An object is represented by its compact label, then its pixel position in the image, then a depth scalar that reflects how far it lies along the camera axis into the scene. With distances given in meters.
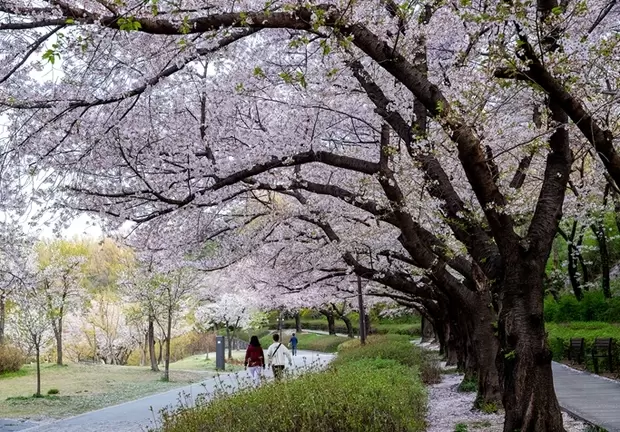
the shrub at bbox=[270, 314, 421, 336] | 53.47
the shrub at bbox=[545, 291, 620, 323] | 24.23
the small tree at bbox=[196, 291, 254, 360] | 47.31
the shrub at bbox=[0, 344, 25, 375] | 28.36
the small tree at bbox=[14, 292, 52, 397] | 21.03
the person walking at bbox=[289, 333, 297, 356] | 43.11
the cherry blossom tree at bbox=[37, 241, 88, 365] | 26.50
